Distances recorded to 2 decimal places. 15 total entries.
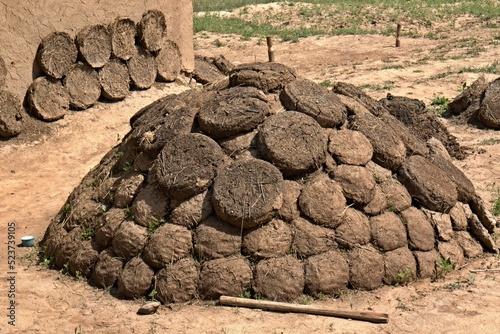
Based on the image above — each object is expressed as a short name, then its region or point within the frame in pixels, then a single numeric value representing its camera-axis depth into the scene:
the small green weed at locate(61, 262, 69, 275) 6.49
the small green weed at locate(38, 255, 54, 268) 6.72
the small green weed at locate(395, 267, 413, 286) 6.01
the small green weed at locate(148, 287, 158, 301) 5.84
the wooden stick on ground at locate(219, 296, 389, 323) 5.43
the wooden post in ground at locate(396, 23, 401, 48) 18.55
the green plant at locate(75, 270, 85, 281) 6.34
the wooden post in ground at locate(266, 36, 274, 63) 15.24
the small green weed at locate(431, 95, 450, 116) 12.04
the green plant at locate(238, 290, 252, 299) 5.76
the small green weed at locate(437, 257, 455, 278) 6.17
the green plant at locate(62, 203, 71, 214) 7.09
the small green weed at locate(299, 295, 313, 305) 5.72
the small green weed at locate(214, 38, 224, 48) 19.62
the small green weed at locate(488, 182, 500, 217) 7.82
